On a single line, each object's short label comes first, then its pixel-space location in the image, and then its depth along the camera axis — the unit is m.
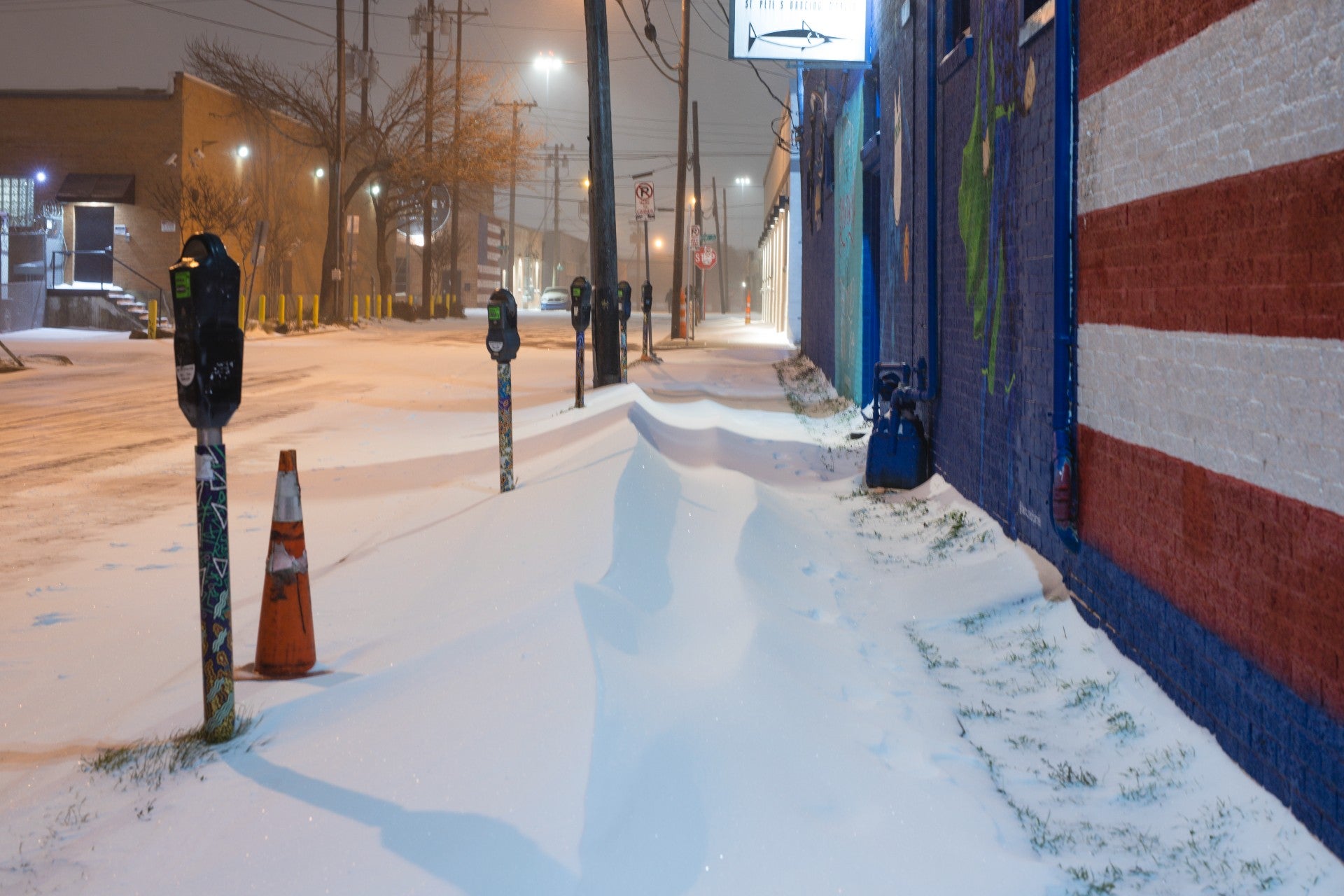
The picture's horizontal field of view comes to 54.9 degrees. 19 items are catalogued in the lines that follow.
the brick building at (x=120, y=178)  39.03
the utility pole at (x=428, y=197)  44.84
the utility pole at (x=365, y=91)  43.09
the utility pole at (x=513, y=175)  43.94
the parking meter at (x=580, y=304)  12.55
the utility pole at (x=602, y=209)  15.90
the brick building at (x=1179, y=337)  3.28
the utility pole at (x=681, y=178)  31.25
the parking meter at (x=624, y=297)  17.36
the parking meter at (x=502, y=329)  7.87
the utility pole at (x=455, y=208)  45.16
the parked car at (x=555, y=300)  74.81
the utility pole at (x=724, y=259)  86.06
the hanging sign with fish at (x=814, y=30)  13.77
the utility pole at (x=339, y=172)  36.78
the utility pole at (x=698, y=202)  48.31
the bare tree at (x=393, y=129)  43.22
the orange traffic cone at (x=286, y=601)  4.39
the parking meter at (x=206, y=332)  3.56
